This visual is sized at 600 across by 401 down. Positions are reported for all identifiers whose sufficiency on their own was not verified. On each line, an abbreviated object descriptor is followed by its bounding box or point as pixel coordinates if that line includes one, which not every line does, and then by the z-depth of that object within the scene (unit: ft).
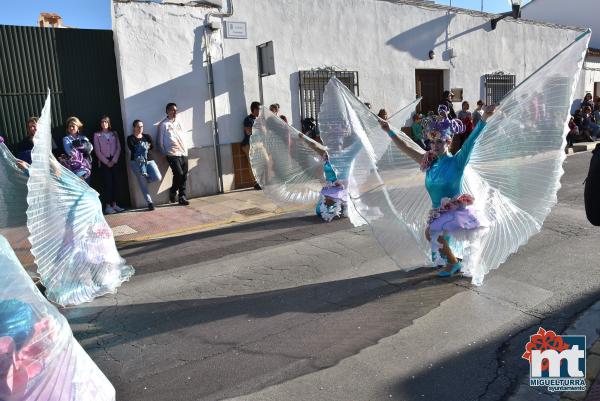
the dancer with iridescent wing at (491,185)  14.07
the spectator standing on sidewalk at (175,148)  30.96
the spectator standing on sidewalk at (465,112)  46.85
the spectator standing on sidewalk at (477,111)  43.78
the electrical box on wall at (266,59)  33.60
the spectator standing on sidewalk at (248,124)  34.04
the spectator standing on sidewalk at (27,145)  24.13
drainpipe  33.14
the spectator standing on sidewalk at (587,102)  60.13
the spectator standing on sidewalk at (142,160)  29.66
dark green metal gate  27.17
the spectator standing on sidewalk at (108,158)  29.22
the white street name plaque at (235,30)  33.99
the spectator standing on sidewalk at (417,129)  35.20
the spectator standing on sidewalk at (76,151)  24.39
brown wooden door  47.24
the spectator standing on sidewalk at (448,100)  45.32
